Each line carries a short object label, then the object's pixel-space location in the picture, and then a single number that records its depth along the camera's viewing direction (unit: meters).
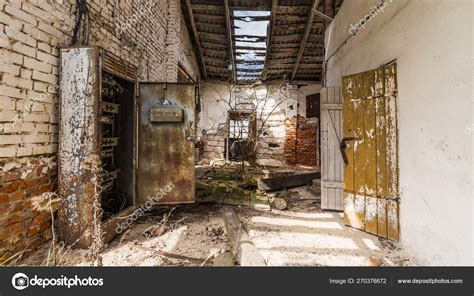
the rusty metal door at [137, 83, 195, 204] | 3.29
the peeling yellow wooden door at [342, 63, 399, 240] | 2.79
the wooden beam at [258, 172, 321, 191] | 5.17
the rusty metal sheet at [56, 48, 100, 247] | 2.38
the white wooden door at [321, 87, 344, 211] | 4.03
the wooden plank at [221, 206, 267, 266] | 2.02
